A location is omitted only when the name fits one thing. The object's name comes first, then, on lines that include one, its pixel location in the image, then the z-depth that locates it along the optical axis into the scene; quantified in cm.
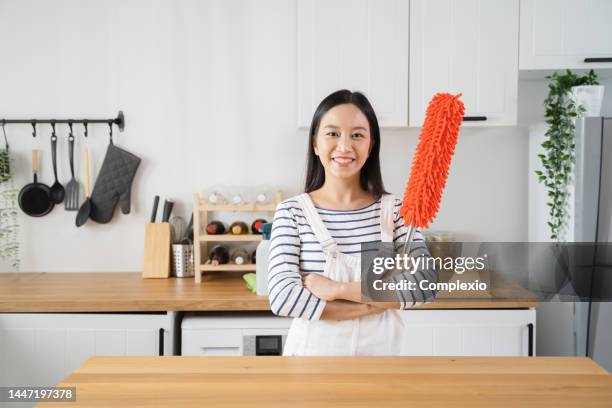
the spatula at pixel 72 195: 252
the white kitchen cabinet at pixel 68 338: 203
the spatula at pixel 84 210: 251
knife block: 240
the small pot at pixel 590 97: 217
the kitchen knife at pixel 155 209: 245
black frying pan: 252
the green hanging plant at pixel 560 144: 219
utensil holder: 240
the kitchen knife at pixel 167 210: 245
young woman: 130
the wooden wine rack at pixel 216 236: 230
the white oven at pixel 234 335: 204
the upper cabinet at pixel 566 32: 222
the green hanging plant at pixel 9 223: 252
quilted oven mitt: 251
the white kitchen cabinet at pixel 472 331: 207
